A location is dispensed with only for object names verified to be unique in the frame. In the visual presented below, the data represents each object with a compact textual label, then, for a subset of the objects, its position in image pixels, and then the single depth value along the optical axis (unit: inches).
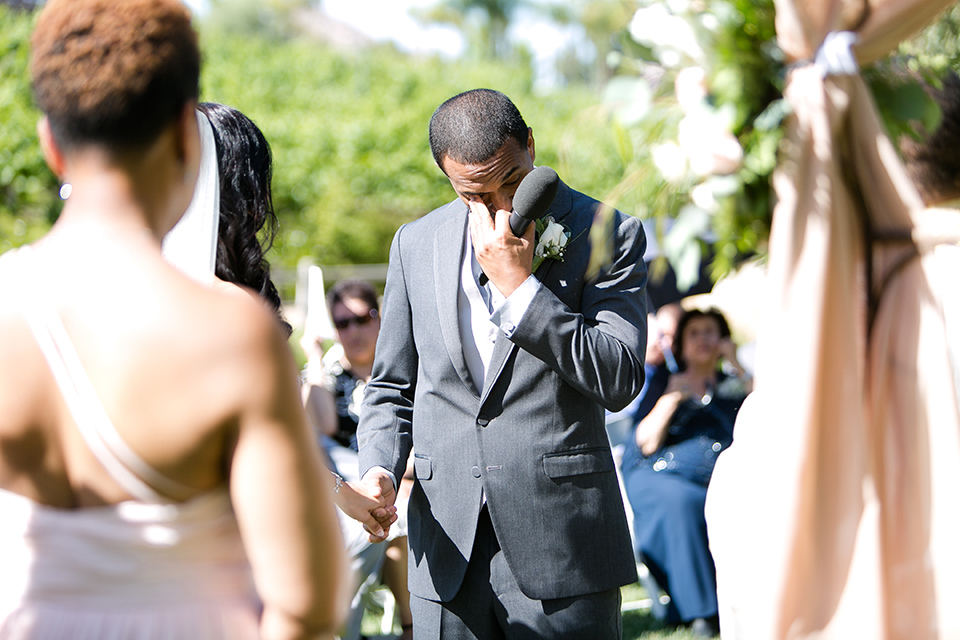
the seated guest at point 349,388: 212.4
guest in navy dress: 223.5
